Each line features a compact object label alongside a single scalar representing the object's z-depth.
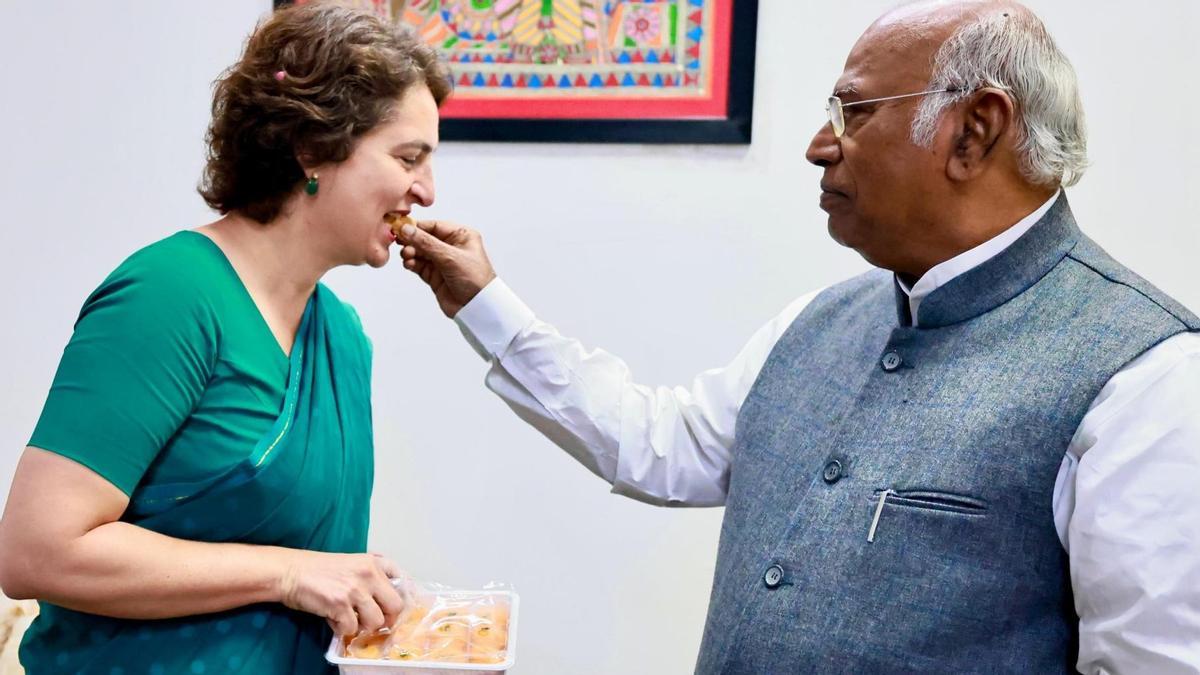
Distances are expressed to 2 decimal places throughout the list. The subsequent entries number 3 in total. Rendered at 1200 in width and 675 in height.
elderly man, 0.93
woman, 1.02
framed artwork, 1.84
